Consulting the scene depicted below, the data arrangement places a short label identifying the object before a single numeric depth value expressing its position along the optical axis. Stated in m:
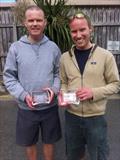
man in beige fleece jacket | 1.23
